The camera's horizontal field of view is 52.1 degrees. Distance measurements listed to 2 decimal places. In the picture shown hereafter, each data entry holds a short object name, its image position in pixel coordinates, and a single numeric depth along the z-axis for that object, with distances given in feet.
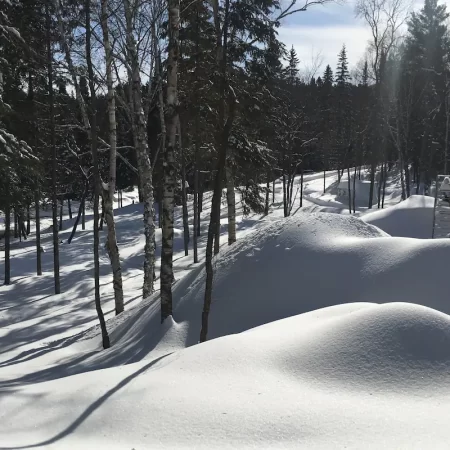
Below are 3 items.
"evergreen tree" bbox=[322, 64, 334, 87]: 223.36
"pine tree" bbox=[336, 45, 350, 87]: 207.92
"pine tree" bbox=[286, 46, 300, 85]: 150.51
